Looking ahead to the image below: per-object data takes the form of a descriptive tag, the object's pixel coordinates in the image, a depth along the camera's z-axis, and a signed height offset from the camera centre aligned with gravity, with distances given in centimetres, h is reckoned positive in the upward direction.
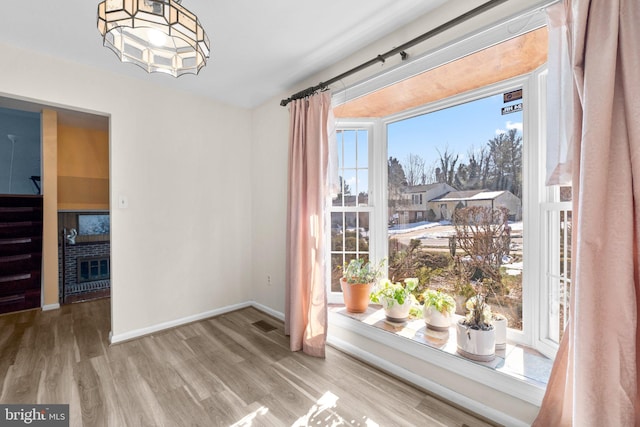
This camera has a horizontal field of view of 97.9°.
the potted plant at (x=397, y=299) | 212 -69
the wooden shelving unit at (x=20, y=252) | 315 -48
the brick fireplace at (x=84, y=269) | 361 -79
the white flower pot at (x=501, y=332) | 172 -76
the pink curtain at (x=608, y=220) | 101 -4
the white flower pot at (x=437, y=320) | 194 -77
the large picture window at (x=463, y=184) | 166 +20
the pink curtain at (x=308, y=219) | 224 -7
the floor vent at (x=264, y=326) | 272 -116
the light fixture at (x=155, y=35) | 102 +74
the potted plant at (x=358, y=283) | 235 -62
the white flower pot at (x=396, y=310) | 212 -76
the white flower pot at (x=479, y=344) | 159 -77
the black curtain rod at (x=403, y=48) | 141 +102
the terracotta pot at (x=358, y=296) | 234 -73
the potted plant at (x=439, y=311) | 194 -71
